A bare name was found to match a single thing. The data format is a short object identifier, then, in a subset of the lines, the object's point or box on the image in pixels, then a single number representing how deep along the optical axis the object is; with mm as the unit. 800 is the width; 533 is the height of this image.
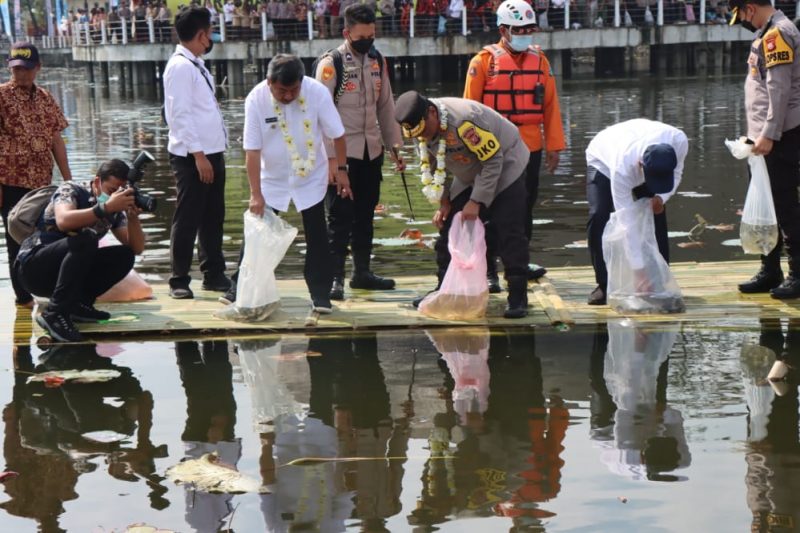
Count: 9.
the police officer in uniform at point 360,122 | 13543
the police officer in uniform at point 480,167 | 12033
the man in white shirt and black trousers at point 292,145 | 12436
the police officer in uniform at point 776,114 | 12402
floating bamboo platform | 12504
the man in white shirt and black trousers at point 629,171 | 12101
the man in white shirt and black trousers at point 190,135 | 13277
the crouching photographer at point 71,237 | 11903
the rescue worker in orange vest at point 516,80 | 13796
